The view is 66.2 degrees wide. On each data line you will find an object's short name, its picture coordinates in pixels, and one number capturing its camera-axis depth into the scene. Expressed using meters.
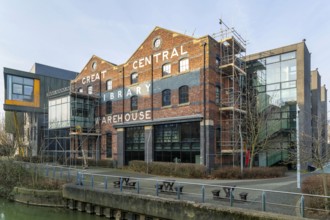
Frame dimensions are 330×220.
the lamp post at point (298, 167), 11.20
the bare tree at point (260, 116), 21.98
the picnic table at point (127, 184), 13.41
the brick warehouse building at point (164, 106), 21.28
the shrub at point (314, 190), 9.16
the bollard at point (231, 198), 9.75
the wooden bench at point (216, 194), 10.76
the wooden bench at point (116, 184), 14.01
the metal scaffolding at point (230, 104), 21.86
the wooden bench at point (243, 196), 10.20
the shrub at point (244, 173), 18.53
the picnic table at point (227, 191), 10.84
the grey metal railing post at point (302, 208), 8.13
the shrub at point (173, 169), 19.00
